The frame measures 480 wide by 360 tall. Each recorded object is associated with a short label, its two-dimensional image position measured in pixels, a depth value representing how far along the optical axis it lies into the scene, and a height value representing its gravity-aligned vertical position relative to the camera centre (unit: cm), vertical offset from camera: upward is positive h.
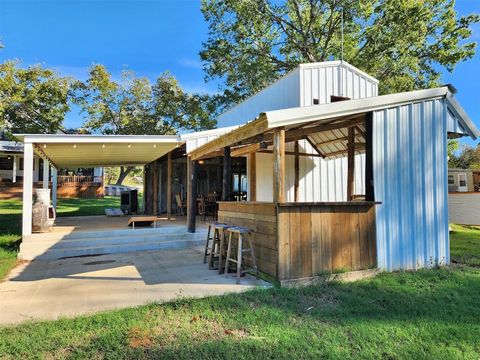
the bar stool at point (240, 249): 513 -91
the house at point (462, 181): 2171 +46
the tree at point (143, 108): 2292 +571
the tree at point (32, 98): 1814 +527
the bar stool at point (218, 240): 574 -89
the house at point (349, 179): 491 +20
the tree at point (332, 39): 1731 +837
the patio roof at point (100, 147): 800 +122
